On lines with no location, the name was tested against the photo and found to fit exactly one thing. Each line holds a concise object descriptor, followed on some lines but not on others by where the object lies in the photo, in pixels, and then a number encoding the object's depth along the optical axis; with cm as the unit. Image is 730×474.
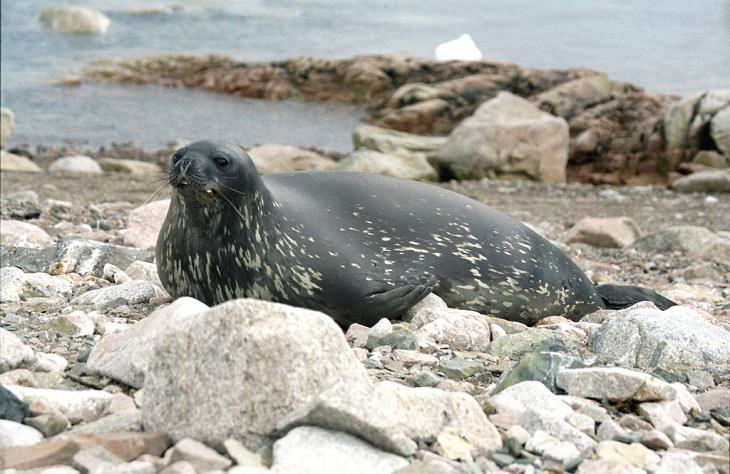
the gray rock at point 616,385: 625
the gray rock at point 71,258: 1077
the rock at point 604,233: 1734
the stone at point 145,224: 1298
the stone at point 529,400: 597
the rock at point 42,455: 498
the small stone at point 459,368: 715
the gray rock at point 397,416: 514
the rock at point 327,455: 500
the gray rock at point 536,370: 657
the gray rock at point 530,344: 796
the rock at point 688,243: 1639
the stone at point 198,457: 494
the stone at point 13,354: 641
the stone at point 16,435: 531
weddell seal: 853
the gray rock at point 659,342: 757
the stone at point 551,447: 544
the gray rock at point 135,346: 646
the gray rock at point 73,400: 582
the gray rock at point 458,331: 823
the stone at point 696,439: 566
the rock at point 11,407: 552
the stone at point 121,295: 921
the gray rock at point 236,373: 530
